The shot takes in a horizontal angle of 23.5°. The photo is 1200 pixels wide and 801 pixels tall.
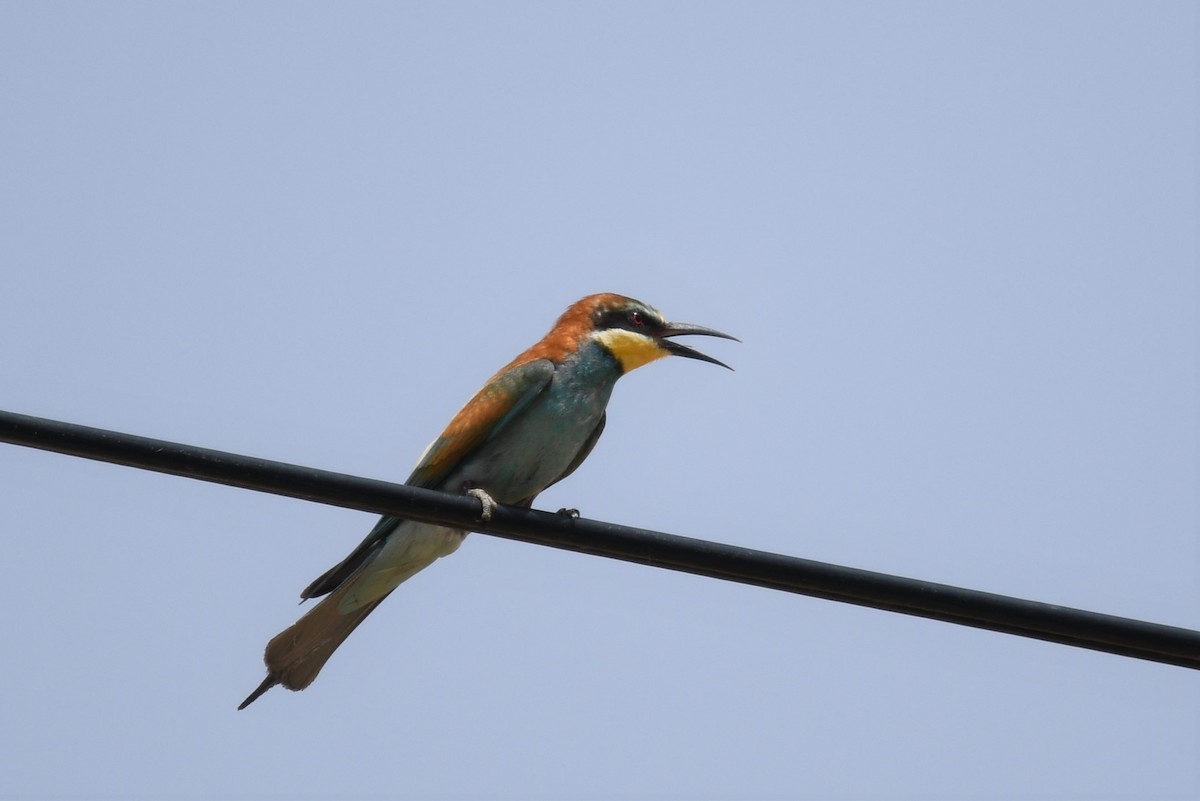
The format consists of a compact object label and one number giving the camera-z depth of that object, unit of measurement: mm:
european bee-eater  7562
